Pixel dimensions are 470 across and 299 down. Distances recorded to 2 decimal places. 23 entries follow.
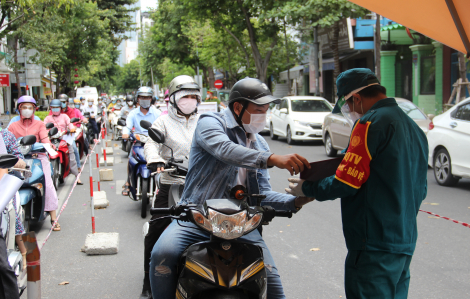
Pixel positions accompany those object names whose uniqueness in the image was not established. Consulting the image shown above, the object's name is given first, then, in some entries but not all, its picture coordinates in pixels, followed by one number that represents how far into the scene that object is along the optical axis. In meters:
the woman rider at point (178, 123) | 5.34
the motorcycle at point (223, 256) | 2.56
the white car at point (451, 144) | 8.74
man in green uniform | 2.59
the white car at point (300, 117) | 17.25
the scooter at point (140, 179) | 7.40
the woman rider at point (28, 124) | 7.75
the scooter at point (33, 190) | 6.11
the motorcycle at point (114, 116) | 22.20
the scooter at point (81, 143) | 13.52
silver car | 12.27
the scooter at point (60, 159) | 9.34
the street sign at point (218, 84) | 39.09
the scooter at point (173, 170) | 3.90
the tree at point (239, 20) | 25.78
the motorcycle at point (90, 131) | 18.62
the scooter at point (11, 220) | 2.81
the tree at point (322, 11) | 19.30
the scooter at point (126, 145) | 12.11
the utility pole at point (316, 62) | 23.38
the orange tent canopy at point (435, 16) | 3.42
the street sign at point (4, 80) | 18.64
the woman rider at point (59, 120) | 10.90
